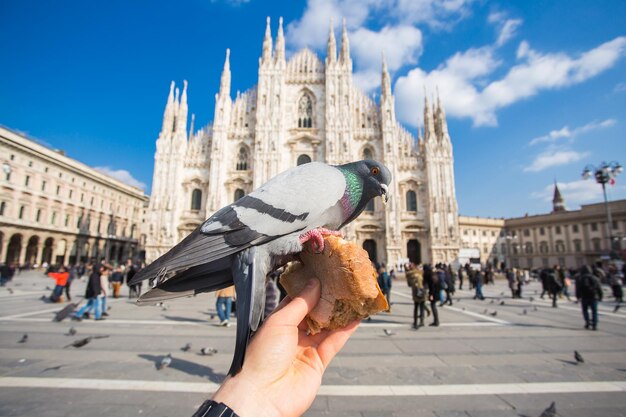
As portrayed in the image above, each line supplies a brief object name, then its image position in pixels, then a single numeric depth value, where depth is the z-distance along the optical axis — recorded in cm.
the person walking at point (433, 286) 644
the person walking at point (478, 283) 1110
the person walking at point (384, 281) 793
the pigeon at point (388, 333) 548
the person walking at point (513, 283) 1150
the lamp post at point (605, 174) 1507
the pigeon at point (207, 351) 427
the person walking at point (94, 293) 673
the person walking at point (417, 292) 631
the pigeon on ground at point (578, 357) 386
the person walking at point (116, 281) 1110
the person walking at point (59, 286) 920
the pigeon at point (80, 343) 441
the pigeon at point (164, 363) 366
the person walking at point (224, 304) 640
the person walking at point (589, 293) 607
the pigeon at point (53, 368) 352
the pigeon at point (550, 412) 235
